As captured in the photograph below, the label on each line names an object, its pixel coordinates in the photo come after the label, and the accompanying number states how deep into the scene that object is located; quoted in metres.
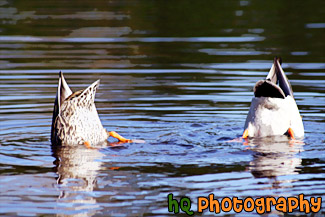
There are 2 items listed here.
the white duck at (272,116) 17.75
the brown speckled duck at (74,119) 17.39
